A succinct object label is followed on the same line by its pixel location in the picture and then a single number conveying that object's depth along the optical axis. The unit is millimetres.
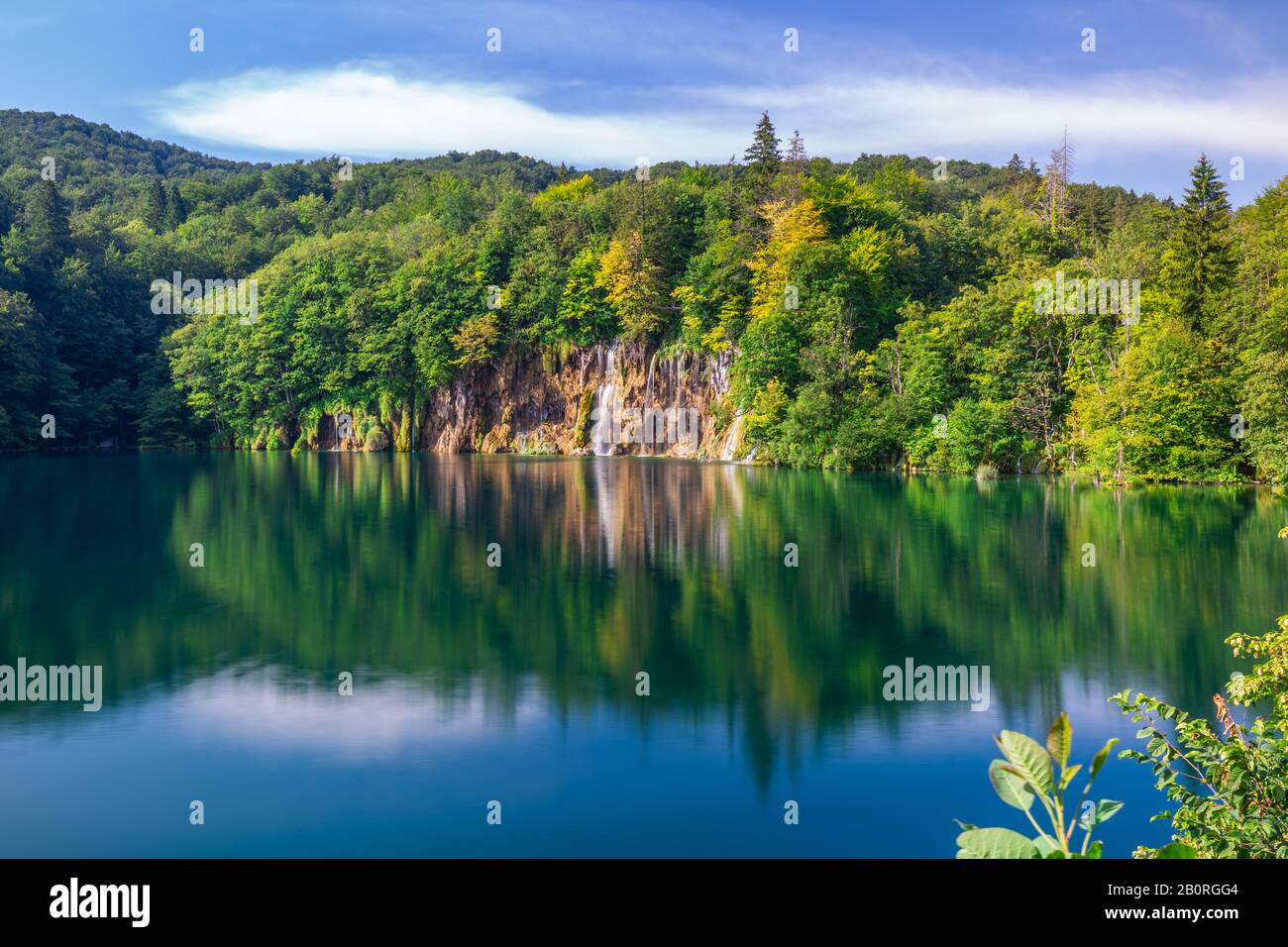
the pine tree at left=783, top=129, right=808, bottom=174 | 60262
